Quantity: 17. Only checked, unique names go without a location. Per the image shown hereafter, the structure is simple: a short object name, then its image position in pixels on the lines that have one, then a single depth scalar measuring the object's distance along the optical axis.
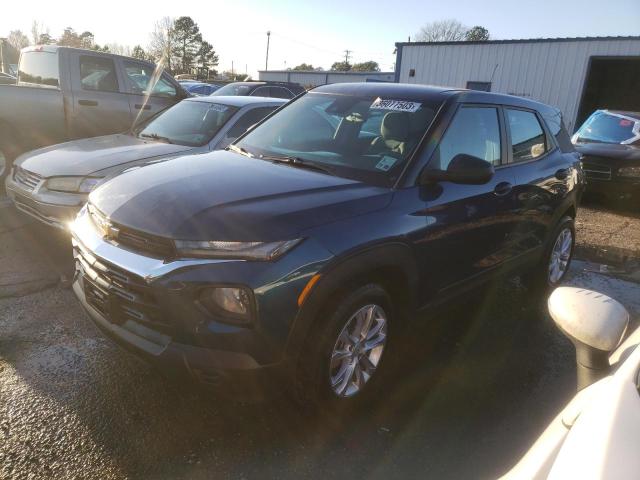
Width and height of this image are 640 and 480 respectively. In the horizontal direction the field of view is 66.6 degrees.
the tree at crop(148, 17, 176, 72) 69.88
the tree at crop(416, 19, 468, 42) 80.19
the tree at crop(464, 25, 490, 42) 77.16
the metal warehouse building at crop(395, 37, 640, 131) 18.05
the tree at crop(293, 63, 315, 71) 78.53
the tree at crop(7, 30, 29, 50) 59.31
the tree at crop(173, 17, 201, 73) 72.69
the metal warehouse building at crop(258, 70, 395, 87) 41.88
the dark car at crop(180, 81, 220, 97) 19.30
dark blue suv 2.13
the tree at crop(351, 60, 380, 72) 76.56
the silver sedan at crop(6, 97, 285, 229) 4.46
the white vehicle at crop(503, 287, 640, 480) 1.02
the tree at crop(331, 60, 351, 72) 85.57
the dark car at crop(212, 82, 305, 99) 11.20
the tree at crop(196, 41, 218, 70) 75.31
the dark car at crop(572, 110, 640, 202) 8.49
